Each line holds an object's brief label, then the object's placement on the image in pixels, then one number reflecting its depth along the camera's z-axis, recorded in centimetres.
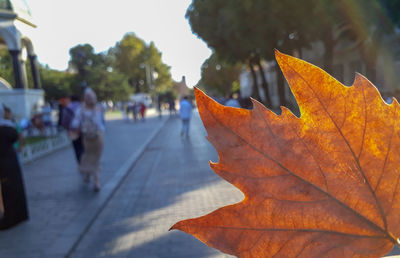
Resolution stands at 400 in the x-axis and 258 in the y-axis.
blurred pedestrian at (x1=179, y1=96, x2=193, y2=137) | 1227
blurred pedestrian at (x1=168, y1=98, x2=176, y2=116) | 2711
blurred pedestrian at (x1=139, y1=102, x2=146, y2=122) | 2467
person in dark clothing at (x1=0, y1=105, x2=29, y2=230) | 423
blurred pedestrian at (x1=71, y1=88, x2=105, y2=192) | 563
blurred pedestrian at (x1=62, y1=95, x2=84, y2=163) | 688
